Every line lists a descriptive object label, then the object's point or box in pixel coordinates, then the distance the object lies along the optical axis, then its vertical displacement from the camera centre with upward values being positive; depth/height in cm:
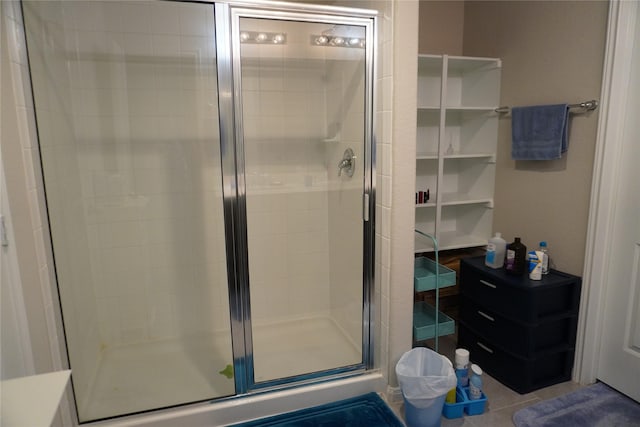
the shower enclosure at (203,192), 195 -24
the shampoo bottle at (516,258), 233 -63
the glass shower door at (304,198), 230 -31
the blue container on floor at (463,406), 204 -129
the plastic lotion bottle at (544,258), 231 -63
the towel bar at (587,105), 213 +22
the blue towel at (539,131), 227 +9
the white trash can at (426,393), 185 -111
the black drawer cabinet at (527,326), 219 -99
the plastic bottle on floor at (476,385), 205 -119
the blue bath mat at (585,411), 197 -132
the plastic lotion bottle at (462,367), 210 -112
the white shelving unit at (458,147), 278 +1
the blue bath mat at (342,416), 195 -130
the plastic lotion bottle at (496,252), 246 -63
